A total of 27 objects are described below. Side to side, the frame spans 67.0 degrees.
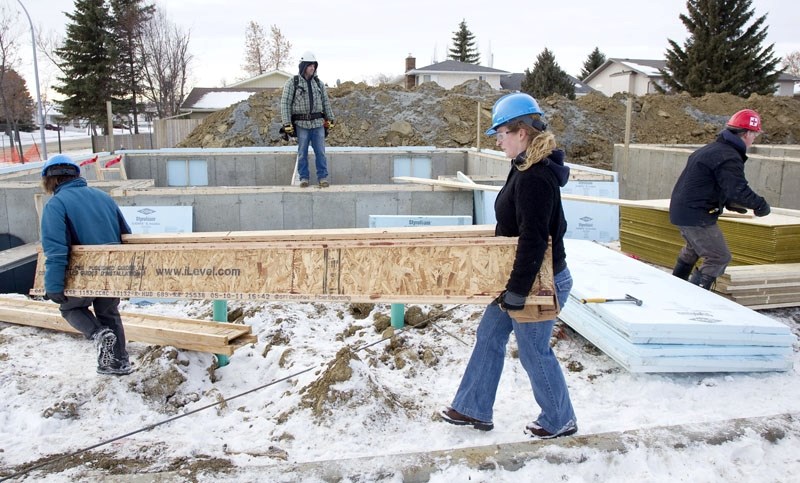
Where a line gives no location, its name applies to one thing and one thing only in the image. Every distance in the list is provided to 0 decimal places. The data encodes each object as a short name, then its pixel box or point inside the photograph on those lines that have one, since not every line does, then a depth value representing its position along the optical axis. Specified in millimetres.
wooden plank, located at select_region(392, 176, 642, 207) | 7125
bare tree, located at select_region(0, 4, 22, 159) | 25922
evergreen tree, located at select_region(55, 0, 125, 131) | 32219
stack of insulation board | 4312
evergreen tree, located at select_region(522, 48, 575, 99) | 41000
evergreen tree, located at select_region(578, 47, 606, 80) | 60312
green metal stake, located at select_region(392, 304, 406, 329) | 5582
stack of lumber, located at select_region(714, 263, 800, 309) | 5637
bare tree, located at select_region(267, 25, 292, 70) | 51375
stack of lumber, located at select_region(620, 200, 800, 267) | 6102
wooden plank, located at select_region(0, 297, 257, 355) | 4863
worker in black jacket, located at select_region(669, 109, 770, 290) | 5105
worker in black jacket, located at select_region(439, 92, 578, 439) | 3027
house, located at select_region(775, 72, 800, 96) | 49419
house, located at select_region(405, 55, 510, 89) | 48656
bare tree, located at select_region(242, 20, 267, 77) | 50969
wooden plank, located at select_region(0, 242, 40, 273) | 7410
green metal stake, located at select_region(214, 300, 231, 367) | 5437
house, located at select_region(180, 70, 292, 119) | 37812
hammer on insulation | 4767
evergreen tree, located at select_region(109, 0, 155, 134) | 33519
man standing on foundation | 9438
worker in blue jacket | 4078
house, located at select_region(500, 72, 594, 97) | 52875
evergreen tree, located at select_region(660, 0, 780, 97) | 34219
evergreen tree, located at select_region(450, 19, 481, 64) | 67125
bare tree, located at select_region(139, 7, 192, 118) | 36656
